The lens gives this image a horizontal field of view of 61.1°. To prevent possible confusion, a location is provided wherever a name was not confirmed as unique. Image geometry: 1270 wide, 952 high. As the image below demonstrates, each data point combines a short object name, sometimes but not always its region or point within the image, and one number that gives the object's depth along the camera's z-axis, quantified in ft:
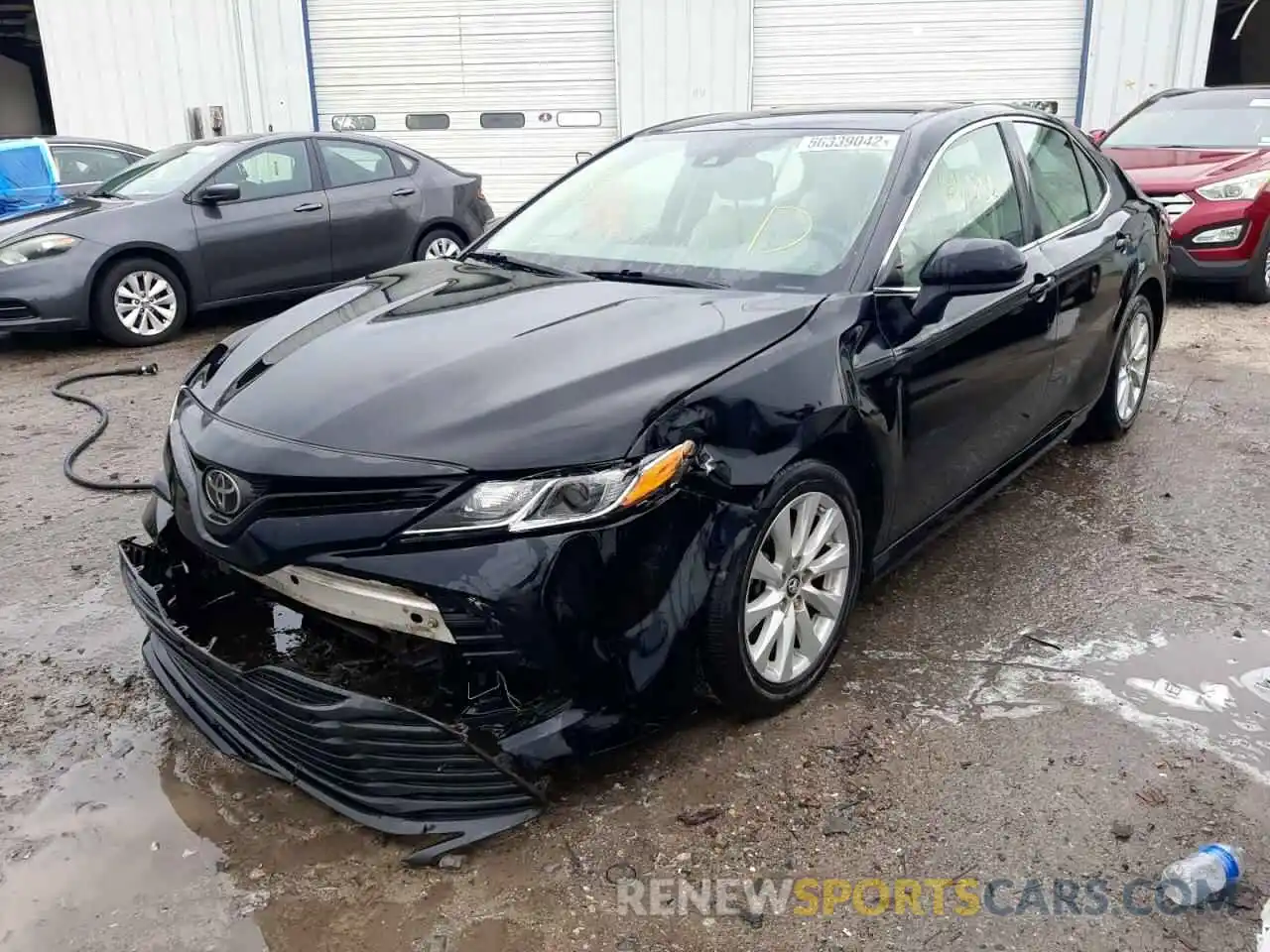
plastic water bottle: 7.32
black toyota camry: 7.42
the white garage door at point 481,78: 45.37
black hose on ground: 15.01
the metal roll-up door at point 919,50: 43.91
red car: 25.75
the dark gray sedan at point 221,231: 22.66
